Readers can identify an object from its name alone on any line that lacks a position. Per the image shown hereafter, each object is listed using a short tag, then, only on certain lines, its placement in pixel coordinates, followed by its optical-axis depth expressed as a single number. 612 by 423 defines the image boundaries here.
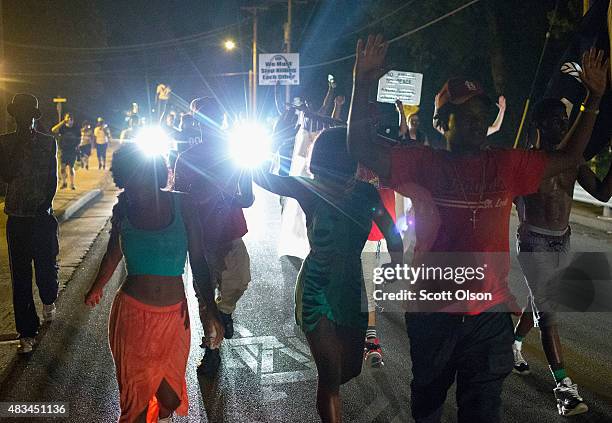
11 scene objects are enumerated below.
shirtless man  4.23
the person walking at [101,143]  24.98
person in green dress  3.23
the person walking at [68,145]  15.95
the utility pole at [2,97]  13.30
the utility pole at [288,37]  26.32
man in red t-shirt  3.01
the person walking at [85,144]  24.52
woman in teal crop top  3.12
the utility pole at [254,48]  33.40
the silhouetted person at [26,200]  5.19
